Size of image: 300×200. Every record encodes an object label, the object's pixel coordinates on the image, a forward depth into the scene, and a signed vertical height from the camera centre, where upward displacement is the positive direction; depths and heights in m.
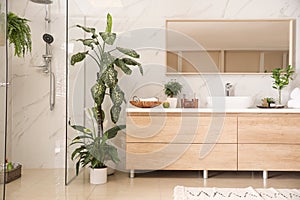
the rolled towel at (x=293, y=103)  4.36 -0.06
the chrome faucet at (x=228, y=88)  4.63 +0.10
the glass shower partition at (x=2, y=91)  2.92 +0.02
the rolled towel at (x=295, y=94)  4.44 +0.04
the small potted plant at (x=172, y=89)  4.60 +0.08
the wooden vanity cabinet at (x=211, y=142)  4.11 -0.45
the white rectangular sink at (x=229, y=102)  4.48 -0.06
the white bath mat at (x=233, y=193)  3.45 -0.84
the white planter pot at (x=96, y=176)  4.00 -0.78
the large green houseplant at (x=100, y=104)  3.98 -0.08
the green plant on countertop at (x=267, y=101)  4.43 -0.04
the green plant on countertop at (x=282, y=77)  4.51 +0.22
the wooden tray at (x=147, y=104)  4.25 -0.08
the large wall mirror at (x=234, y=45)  4.68 +0.59
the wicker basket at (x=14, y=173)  3.97 -0.79
